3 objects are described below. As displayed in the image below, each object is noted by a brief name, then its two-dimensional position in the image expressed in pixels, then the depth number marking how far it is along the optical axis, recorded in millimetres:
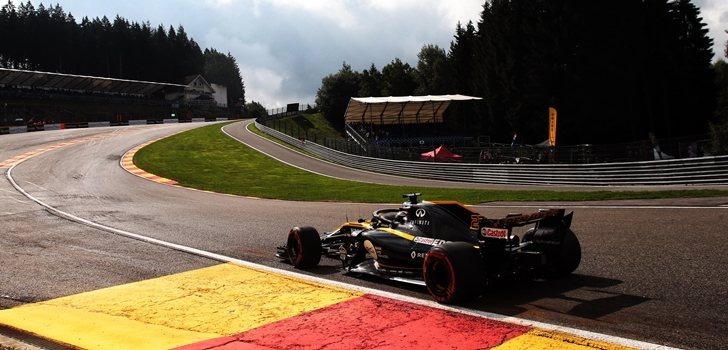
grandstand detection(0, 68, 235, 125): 82250
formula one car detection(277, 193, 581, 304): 6410
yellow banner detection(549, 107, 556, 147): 34381
